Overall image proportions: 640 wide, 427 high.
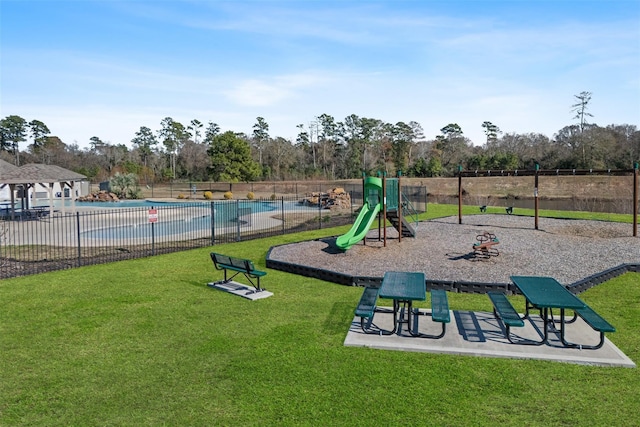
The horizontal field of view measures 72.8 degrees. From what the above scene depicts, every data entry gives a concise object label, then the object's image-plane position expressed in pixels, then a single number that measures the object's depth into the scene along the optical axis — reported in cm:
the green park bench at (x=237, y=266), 886
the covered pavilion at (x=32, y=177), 2298
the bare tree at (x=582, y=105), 6240
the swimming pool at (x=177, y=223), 1923
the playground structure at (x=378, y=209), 1336
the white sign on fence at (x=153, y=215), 1305
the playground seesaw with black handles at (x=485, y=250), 1182
